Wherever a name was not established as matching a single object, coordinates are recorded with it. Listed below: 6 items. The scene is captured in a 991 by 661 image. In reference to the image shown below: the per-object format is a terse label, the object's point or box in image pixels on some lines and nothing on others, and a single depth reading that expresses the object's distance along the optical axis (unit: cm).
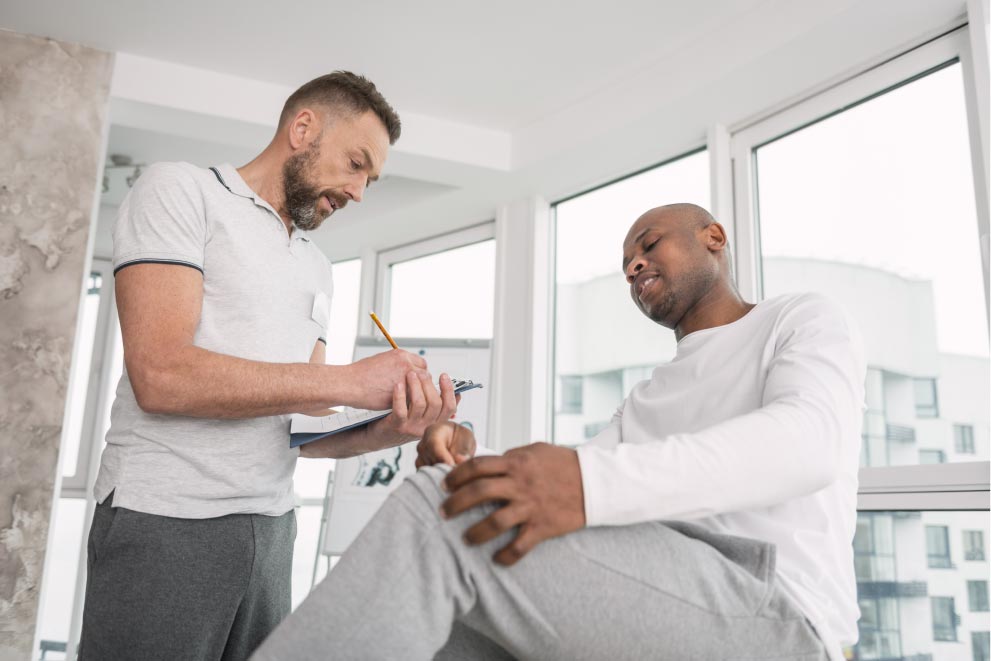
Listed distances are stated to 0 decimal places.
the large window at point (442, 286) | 475
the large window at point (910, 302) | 253
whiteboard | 390
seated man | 77
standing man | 128
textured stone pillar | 297
